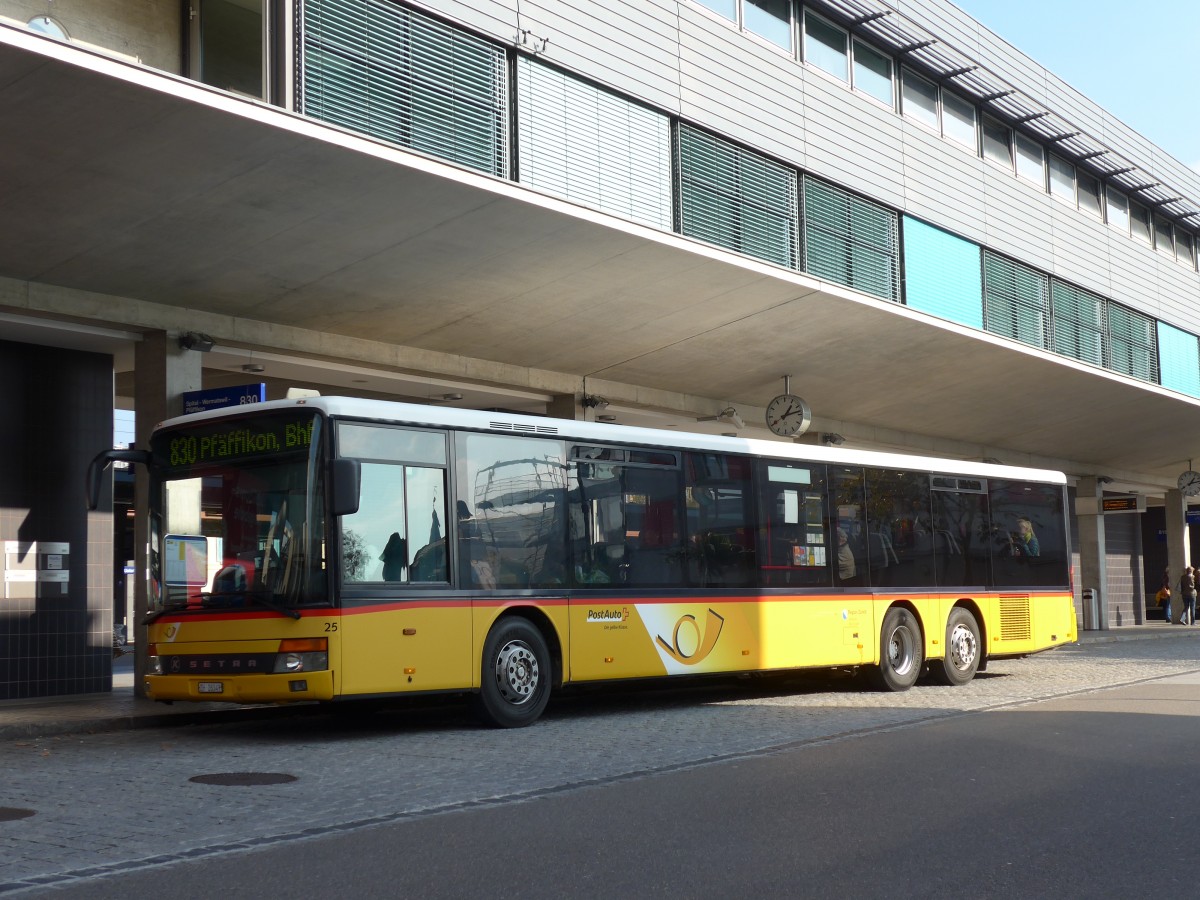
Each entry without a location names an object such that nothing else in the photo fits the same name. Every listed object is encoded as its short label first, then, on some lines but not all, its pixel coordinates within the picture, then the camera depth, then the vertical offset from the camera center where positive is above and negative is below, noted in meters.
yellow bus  11.47 +0.11
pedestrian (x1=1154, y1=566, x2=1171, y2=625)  44.72 -1.59
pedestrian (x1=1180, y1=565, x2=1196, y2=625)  40.80 -1.27
